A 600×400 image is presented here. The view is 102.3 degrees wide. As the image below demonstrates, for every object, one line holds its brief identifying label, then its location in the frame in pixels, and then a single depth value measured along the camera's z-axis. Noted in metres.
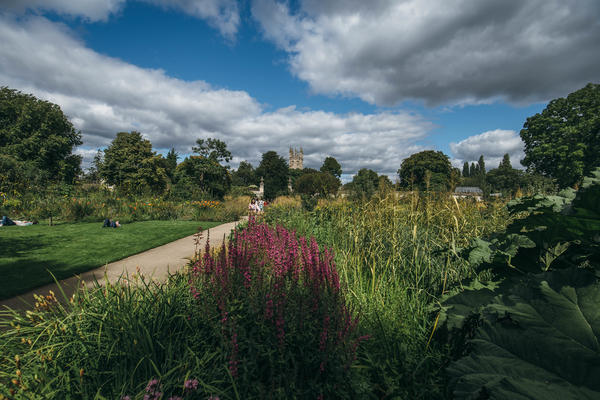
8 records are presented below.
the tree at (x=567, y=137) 25.62
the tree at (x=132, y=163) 24.83
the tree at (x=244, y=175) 81.29
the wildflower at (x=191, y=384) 1.49
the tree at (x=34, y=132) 27.44
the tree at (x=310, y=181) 44.92
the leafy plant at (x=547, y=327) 0.91
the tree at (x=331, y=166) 97.00
